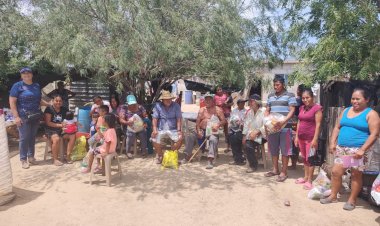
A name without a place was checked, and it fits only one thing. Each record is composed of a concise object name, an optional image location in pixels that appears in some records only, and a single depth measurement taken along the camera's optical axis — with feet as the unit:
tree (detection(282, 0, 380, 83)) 18.08
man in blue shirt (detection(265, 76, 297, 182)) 18.06
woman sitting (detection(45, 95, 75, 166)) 21.34
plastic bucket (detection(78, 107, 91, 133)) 24.76
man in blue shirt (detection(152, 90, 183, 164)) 21.59
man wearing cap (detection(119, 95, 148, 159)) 23.16
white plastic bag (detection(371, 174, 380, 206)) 12.99
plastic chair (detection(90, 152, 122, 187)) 16.99
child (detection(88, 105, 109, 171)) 19.11
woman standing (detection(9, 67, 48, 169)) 19.71
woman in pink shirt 16.80
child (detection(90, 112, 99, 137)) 22.55
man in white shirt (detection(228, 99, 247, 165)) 21.89
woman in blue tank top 13.47
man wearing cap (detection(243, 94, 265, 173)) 20.40
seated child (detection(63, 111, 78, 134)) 22.06
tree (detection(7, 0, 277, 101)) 16.05
